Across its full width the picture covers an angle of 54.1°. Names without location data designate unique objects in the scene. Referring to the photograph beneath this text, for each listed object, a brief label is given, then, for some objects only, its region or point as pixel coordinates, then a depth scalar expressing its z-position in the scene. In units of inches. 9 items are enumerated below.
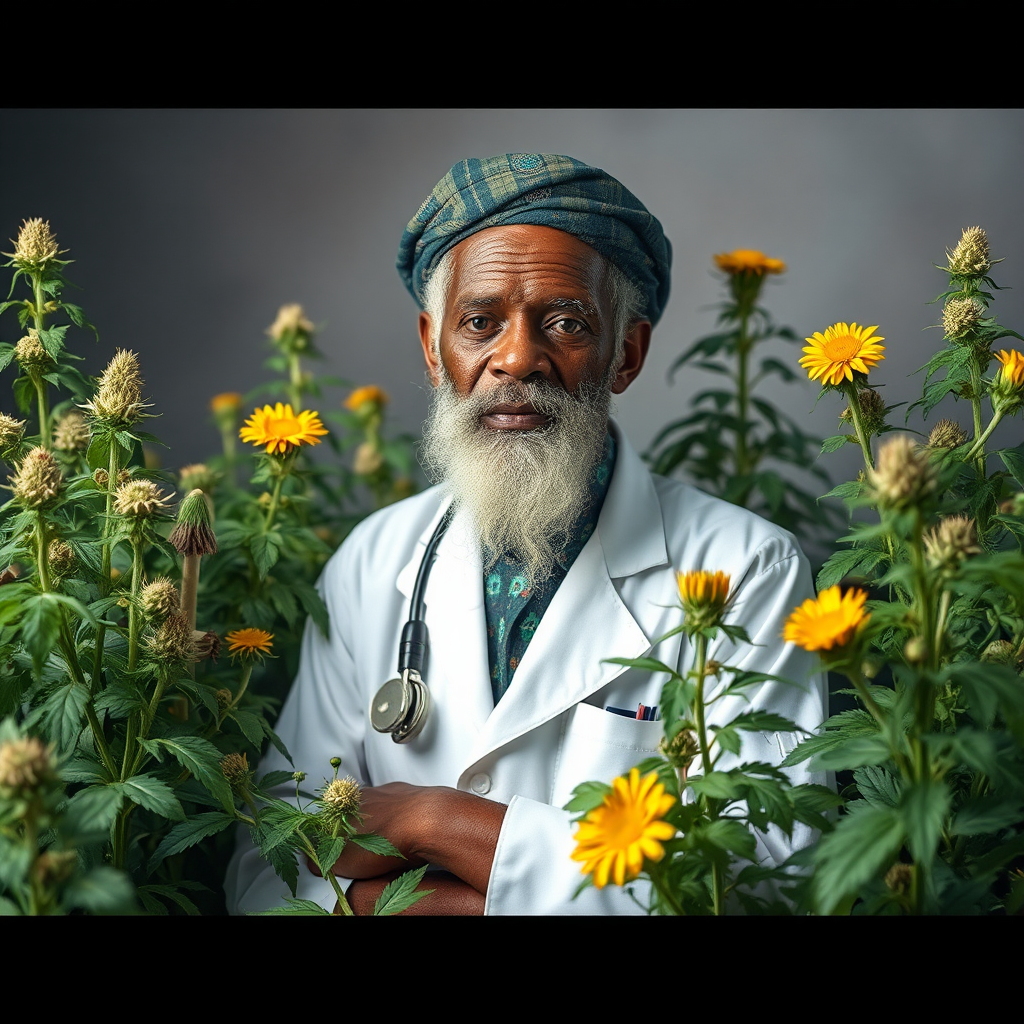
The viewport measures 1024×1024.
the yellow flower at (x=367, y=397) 93.0
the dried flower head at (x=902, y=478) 32.7
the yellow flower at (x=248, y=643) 55.1
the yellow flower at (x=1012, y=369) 46.6
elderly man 55.1
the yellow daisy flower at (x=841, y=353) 49.1
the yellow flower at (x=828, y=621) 34.0
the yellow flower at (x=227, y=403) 95.6
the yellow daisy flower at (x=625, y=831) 34.0
